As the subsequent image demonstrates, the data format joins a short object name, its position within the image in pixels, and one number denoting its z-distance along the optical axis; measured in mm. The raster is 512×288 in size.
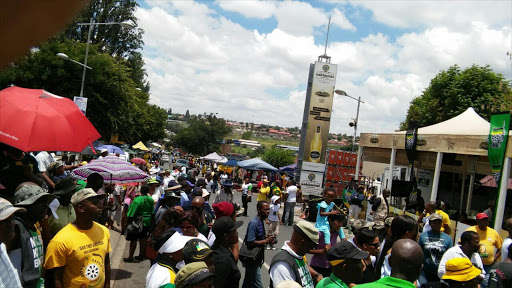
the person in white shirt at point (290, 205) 17616
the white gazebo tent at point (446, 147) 11945
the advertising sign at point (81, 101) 19234
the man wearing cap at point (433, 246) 6379
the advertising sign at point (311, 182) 25703
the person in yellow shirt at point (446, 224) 9867
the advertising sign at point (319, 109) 38781
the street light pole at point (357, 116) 30595
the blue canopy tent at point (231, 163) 37234
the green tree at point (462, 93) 31050
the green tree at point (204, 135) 109062
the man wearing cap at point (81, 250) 4180
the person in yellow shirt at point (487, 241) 7695
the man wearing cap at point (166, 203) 7469
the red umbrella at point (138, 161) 22847
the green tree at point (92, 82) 25453
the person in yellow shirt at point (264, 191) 16766
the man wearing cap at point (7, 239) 3044
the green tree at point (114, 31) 36997
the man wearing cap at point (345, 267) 3993
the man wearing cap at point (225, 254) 4711
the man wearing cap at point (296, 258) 4277
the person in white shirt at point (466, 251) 5754
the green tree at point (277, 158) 73562
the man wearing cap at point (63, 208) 5059
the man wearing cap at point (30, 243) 3707
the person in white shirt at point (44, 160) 9214
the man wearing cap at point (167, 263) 3904
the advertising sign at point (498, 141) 10758
